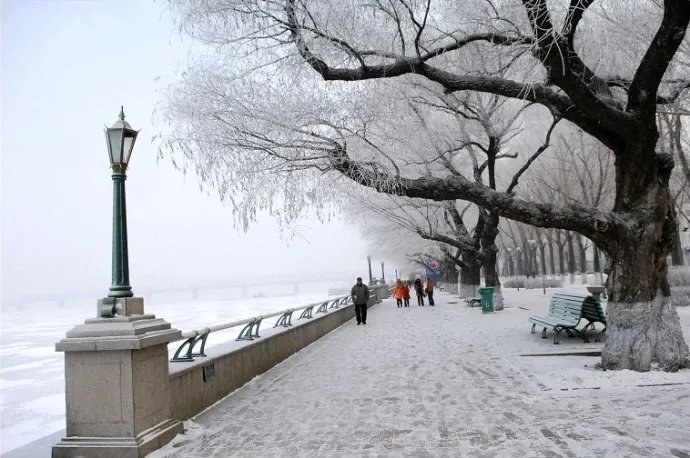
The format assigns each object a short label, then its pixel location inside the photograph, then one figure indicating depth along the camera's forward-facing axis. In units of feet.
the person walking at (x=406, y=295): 106.85
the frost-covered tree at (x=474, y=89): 26.71
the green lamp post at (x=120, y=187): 20.07
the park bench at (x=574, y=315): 37.88
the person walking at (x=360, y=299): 66.59
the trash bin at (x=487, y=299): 71.31
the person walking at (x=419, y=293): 101.84
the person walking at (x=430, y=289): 100.17
